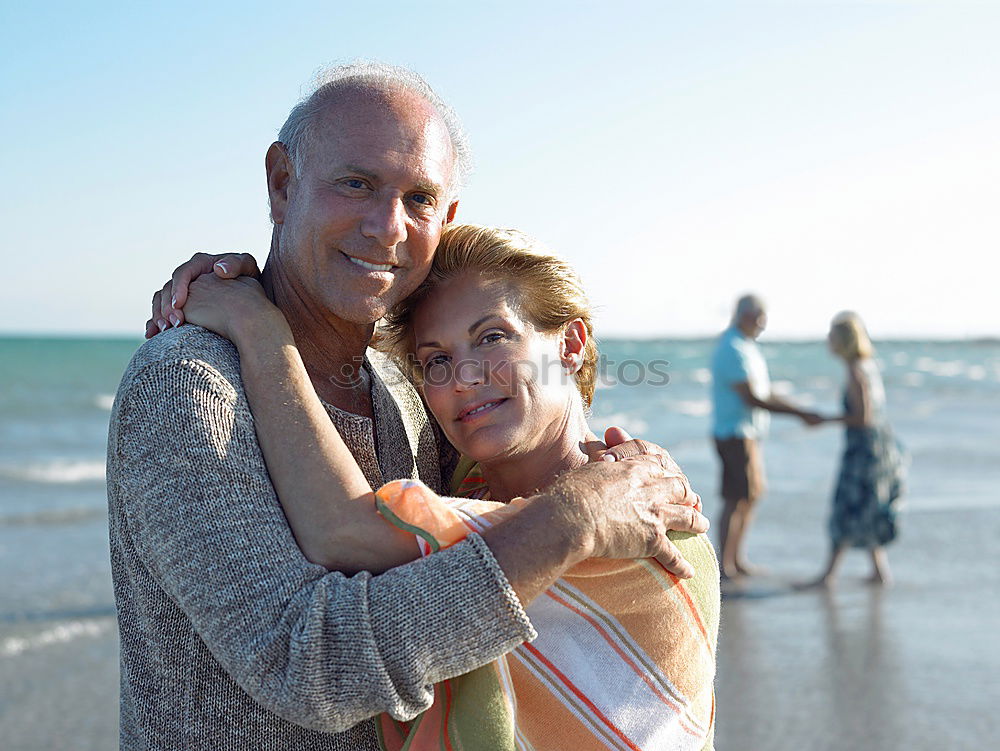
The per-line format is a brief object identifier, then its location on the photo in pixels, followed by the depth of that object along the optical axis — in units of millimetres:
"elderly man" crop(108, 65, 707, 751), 1379
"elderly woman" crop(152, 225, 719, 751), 1511
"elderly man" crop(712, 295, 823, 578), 6738
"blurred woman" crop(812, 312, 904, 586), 6594
